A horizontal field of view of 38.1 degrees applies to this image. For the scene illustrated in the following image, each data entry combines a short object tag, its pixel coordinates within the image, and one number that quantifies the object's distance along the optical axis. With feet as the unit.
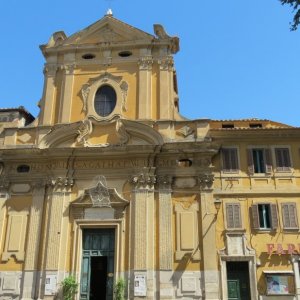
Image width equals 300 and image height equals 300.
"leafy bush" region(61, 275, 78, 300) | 59.17
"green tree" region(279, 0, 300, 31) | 29.50
